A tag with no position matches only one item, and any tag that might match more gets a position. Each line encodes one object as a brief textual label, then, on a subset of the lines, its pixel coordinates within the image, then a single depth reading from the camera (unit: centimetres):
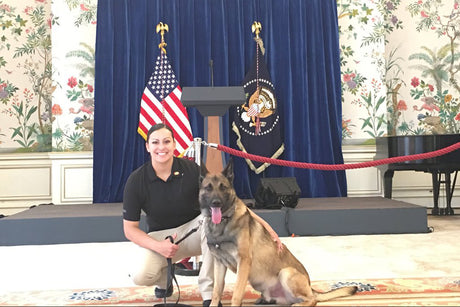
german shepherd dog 236
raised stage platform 469
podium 399
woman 263
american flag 600
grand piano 541
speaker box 509
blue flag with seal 623
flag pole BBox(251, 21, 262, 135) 623
